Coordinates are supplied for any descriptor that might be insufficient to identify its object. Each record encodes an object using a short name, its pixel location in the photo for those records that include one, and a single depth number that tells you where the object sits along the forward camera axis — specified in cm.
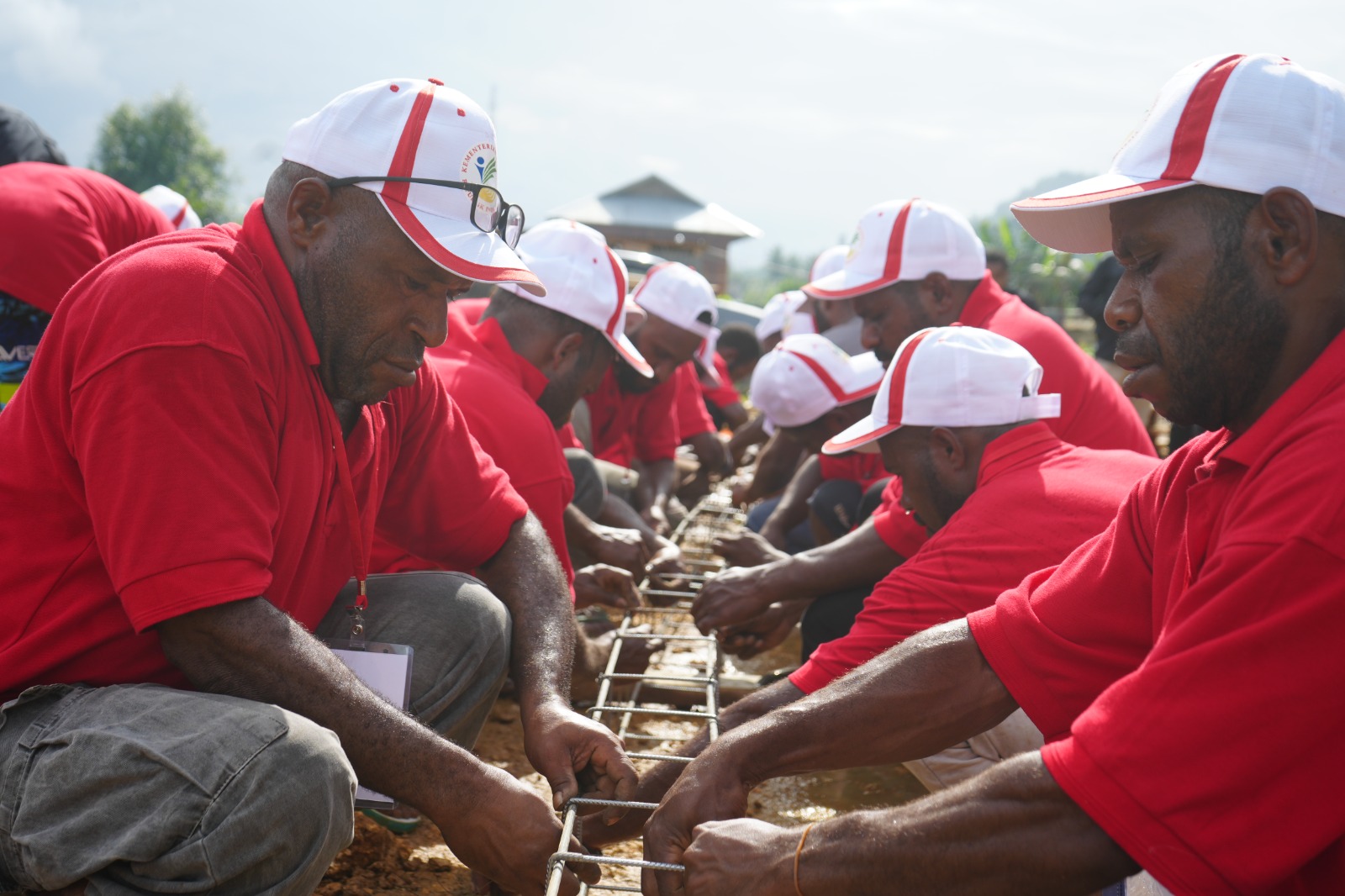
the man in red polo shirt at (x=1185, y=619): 148
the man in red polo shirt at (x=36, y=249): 396
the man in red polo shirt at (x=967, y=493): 281
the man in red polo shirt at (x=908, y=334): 385
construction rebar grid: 235
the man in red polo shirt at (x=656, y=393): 643
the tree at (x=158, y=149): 5084
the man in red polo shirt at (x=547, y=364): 365
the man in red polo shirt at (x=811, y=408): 551
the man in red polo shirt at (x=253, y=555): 187
